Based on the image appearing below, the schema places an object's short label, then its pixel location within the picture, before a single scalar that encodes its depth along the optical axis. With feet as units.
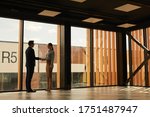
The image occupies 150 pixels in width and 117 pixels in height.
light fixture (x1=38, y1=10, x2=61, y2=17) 25.08
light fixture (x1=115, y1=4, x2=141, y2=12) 24.15
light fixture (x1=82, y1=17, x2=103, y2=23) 27.99
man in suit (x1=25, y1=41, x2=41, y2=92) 21.42
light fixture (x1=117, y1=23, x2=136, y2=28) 31.09
